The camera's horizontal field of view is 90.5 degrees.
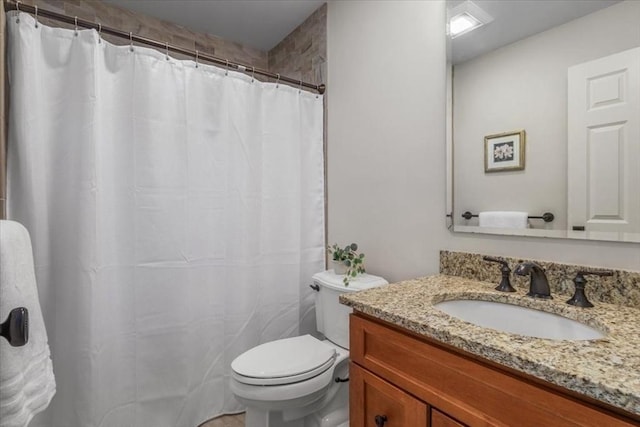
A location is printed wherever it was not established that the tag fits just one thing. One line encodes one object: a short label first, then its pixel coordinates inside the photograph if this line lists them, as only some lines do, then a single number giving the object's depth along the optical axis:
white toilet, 1.22
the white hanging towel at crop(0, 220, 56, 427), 0.62
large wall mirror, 0.94
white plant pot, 1.65
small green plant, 1.59
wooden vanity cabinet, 0.58
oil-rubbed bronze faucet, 0.97
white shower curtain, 1.33
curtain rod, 1.25
